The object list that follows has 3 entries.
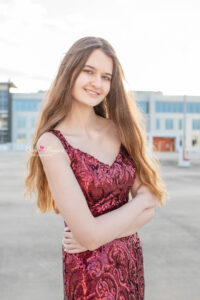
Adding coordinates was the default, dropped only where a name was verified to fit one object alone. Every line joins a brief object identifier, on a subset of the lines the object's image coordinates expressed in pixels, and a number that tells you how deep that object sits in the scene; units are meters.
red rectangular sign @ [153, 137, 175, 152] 63.16
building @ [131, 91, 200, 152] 66.38
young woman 1.50
